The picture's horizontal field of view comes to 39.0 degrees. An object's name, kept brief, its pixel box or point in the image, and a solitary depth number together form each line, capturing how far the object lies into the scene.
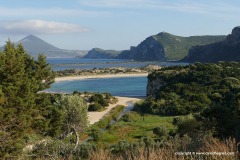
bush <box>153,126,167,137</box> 40.66
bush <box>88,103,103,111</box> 66.44
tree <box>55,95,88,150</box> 37.25
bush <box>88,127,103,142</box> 39.91
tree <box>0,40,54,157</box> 23.14
